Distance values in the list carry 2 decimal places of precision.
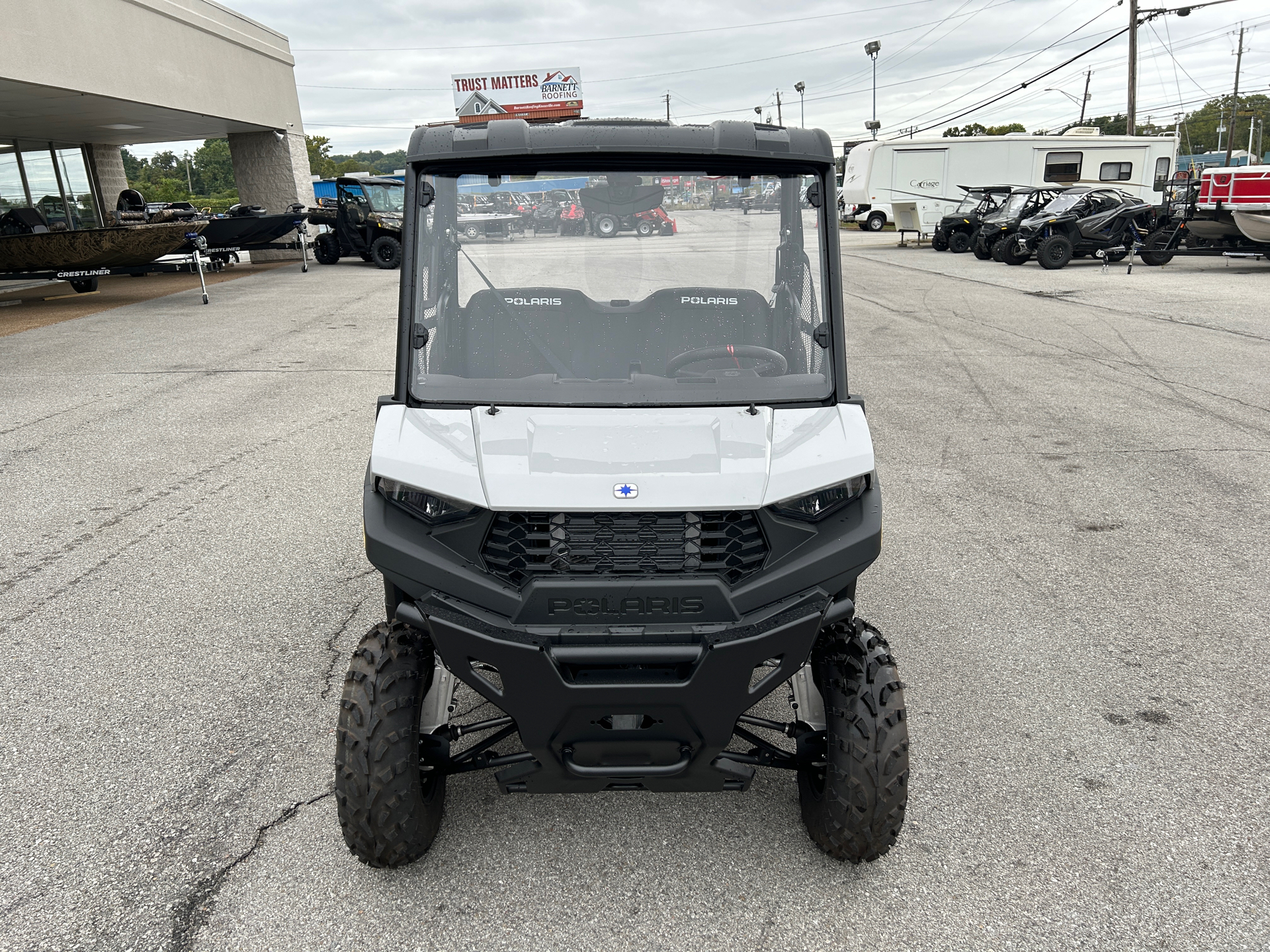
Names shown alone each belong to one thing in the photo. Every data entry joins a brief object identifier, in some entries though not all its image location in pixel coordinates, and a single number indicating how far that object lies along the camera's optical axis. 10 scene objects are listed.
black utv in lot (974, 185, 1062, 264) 22.30
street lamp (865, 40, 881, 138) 53.75
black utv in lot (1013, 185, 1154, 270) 20.62
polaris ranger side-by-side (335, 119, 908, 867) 2.32
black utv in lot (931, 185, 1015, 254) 26.03
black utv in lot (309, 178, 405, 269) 24.42
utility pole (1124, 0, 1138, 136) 34.84
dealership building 16.38
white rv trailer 28.84
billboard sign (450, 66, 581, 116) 62.38
